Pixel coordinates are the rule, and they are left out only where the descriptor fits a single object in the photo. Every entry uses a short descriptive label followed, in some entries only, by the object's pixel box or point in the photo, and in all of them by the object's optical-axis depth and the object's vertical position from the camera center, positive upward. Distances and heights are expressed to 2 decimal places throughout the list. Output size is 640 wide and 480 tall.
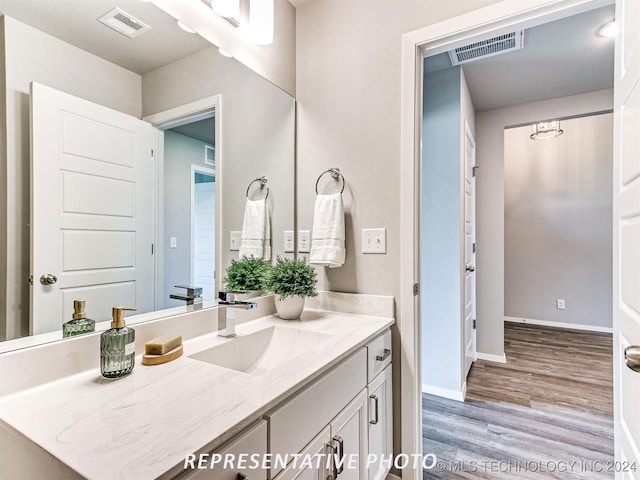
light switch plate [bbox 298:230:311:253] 1.71 -0.02
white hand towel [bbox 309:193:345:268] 1.49 +0.02
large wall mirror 0.80 +0.24
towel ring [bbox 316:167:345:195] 1.59 +0.32
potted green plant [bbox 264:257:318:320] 1.41 -0.21
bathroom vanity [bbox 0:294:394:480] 0.55 -0.36
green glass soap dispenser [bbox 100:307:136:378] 0.81 -0.29
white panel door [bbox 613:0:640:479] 0.81 -0.01
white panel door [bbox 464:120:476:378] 2.53 -0.10
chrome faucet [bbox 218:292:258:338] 1.17 -0.25
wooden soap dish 0.89 -0.34
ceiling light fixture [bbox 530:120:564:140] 3.79 +1.29
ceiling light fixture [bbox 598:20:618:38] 1.86 +1.24
